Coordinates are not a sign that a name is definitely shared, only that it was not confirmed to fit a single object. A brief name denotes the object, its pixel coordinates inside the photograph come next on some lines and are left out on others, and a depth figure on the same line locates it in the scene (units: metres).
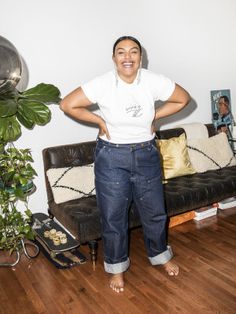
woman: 1.78
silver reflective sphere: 1.96
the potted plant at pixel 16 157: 2.12
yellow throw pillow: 2.83
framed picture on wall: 3.45
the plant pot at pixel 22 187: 2.19
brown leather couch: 2.15
